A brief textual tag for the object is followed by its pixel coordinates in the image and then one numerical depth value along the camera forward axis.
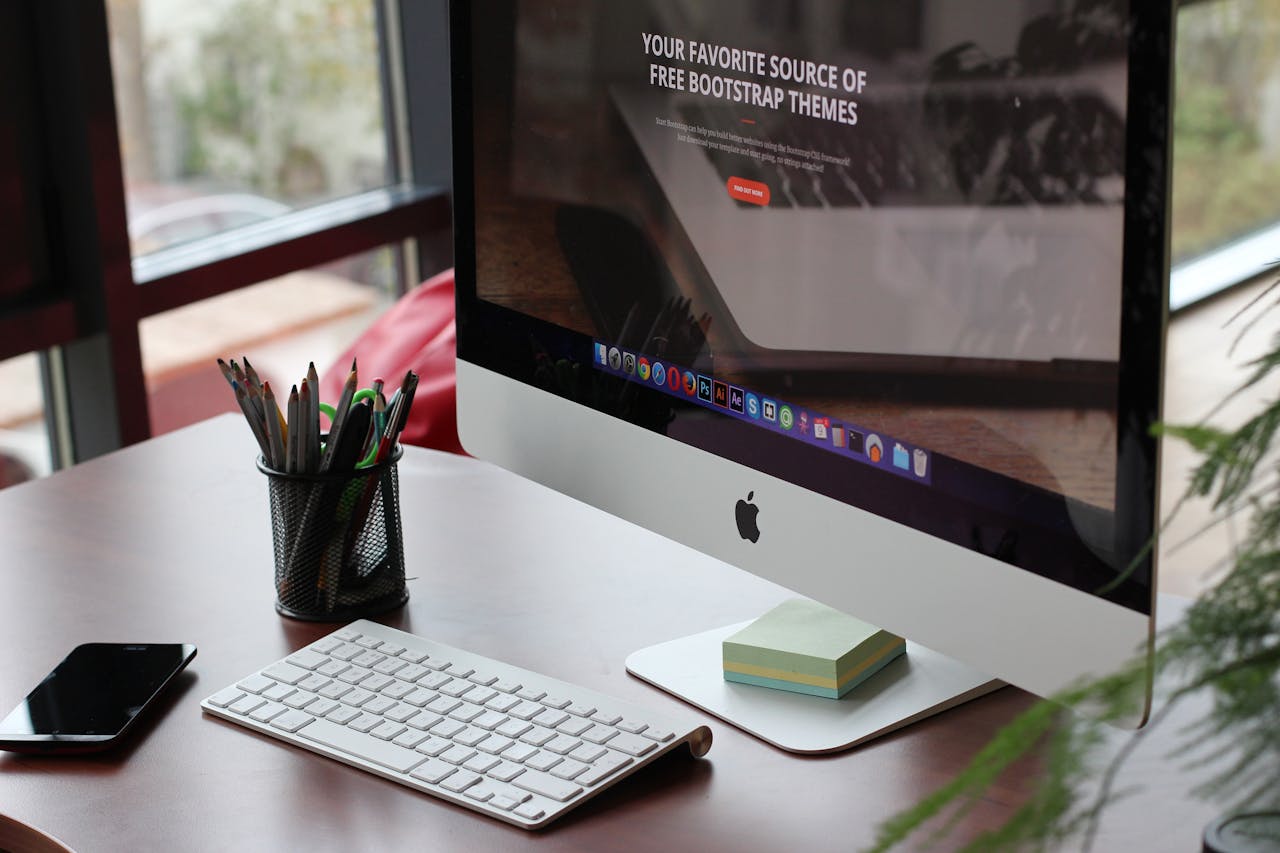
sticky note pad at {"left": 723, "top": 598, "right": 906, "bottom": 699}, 1.77
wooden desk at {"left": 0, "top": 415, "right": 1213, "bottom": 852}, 1.64
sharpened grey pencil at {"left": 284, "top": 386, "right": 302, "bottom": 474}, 1.88
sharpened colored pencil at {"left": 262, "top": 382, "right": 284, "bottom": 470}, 1.89
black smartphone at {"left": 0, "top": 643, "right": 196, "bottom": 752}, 1.73
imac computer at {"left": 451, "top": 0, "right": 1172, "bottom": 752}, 1.56
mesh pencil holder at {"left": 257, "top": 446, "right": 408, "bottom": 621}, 1.88
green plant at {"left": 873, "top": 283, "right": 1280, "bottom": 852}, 1.18
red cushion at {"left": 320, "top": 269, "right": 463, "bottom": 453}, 2.51
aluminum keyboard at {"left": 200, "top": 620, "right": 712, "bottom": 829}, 1.67
